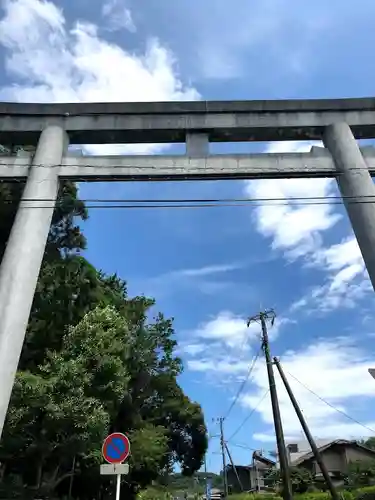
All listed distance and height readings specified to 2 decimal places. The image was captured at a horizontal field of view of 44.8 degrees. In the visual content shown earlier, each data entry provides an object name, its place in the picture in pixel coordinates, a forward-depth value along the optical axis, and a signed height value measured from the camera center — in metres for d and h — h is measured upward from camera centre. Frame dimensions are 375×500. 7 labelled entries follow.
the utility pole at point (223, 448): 42.22 +8.40
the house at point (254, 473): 46.15 +7.03
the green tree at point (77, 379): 12.52 +4.85
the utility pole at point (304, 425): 19.11 +4.46
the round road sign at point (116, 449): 6.34 +1.25
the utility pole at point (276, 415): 18.28 +4.82
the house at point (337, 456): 33.63 +5.87
